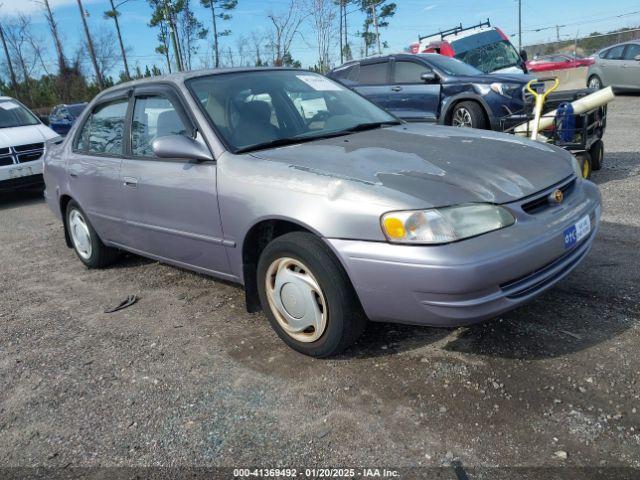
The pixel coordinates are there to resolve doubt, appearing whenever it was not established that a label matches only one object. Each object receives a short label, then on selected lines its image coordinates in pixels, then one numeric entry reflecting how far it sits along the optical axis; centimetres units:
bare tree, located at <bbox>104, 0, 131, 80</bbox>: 3137
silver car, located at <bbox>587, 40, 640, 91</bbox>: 1575
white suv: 862
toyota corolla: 246
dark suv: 784
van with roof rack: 1241
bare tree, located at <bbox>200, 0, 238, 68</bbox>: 3200
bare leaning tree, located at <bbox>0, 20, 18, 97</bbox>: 3094
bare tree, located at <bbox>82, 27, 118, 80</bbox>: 3722
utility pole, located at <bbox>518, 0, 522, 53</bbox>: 4562
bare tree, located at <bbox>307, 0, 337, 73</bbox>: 2606
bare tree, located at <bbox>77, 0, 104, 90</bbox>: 2939
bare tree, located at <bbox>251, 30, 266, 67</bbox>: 3138
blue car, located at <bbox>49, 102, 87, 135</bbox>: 1642
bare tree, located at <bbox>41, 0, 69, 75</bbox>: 3199
